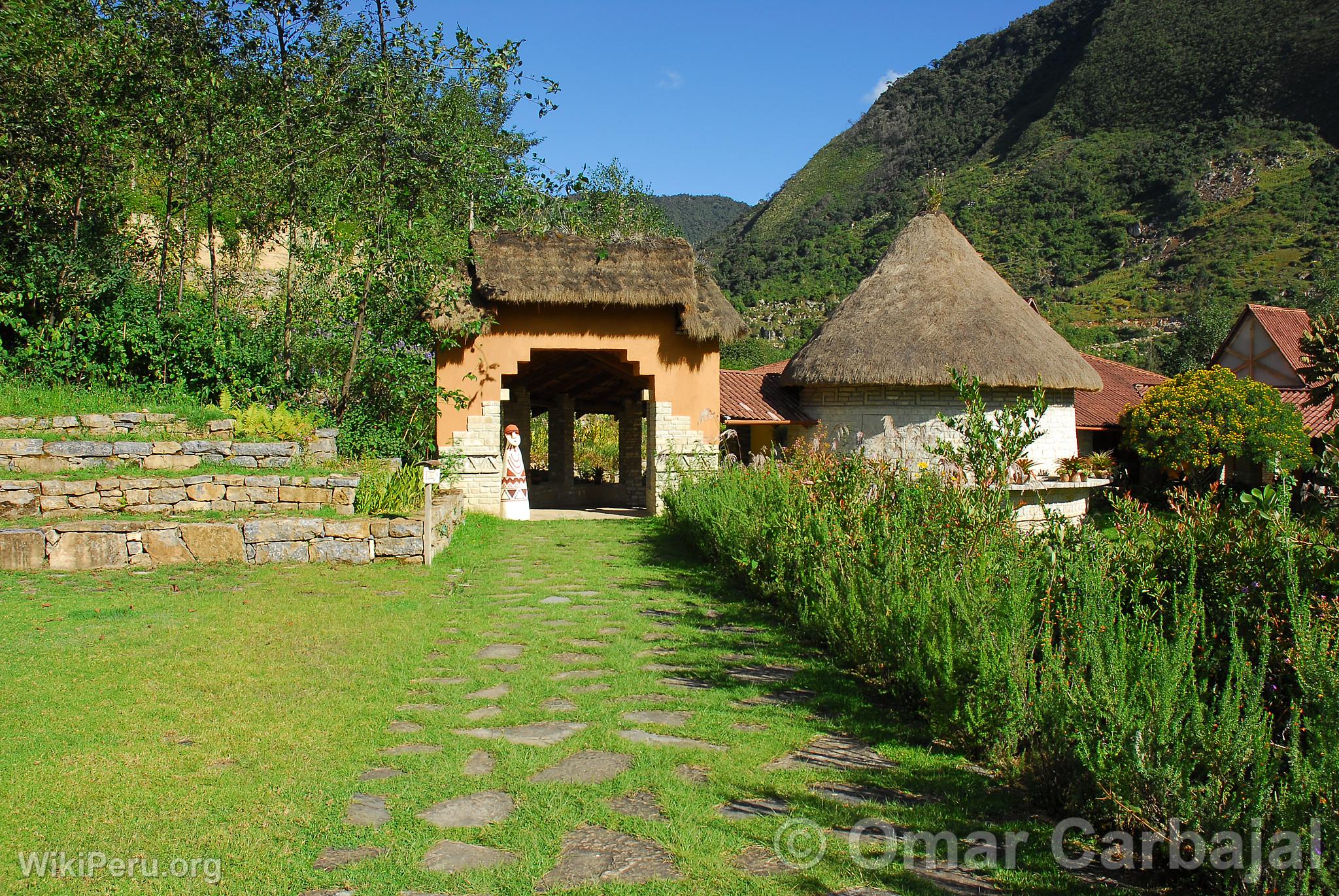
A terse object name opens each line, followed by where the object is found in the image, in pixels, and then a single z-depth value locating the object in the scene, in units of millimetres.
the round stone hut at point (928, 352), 14984
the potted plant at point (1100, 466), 16156
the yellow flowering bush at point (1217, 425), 17812
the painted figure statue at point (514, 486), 13469
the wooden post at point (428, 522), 8680
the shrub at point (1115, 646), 2908
